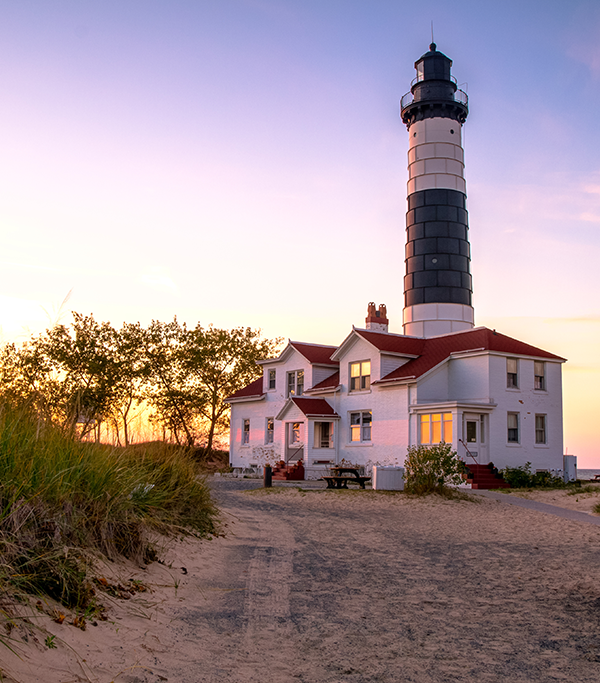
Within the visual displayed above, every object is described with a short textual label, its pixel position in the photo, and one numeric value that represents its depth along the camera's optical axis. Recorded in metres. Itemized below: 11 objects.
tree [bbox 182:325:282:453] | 44.31
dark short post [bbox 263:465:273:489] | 23.31
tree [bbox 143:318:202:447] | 44.25
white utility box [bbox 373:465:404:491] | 21.14
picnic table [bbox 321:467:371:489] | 22.89
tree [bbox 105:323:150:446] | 43.47
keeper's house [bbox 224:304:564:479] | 28.44
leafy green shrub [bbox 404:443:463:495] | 19.58
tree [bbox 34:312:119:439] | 42.50
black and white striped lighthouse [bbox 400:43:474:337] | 38.88
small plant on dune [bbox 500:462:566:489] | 27.22
